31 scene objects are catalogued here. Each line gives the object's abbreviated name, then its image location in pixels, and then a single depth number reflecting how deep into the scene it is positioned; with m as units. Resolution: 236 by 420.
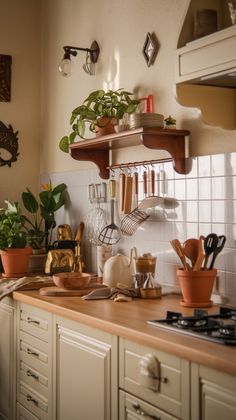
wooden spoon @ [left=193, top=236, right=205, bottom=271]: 2.44
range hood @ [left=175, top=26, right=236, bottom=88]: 2.07
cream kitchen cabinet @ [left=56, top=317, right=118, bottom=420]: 2.19
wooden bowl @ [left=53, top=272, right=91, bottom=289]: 2.90
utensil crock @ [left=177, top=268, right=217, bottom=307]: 2.43
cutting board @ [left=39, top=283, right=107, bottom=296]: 2.85
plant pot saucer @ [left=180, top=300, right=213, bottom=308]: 2.44
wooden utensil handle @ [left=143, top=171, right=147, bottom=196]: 3.01
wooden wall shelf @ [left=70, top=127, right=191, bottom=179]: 2.71
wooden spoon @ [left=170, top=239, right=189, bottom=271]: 2.52
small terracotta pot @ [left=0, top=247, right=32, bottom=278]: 3.56
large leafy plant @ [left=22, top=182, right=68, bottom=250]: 3.84
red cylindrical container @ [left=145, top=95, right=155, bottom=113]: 2.99
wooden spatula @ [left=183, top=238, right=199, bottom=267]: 2.53
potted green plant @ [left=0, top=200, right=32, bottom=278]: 3.57
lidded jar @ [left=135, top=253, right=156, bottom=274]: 2.80
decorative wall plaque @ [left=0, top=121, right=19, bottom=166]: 4.21
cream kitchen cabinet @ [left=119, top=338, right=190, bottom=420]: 1.81
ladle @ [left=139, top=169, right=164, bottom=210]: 2.92
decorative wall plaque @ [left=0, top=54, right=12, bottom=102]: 4.21
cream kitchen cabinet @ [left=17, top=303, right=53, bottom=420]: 2.72
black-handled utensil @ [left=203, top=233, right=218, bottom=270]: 2.43
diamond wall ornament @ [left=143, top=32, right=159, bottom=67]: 3.05
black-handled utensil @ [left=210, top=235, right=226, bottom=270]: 2.43
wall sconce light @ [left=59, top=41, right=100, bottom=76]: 3.56
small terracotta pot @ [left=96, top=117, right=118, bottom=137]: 3.15
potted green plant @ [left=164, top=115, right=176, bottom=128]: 2.85
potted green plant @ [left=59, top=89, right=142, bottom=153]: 3.15
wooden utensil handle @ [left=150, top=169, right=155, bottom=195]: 2.97
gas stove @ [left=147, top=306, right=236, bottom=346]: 1.83
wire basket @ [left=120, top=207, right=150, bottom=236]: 3.09
